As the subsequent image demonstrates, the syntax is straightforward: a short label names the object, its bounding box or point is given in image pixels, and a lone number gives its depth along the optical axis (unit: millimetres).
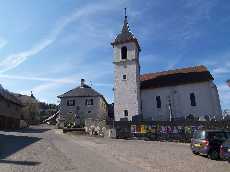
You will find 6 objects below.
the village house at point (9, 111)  26642
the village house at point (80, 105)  32956
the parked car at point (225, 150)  7417
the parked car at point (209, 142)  8665
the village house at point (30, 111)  43461
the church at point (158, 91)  23571
